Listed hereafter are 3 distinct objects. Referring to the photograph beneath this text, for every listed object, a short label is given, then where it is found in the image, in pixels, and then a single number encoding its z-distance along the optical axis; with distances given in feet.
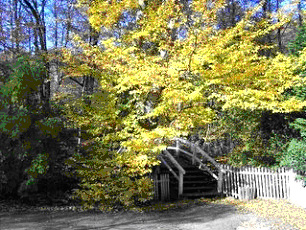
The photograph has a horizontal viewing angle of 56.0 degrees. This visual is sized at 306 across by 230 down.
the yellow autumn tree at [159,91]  29.99
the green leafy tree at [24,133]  31.81
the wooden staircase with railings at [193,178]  40.14
